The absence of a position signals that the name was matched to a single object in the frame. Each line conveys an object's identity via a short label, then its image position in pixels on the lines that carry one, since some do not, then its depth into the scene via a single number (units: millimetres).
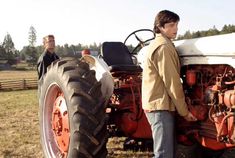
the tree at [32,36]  119750
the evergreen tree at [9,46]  97538
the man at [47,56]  6469
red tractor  3412
